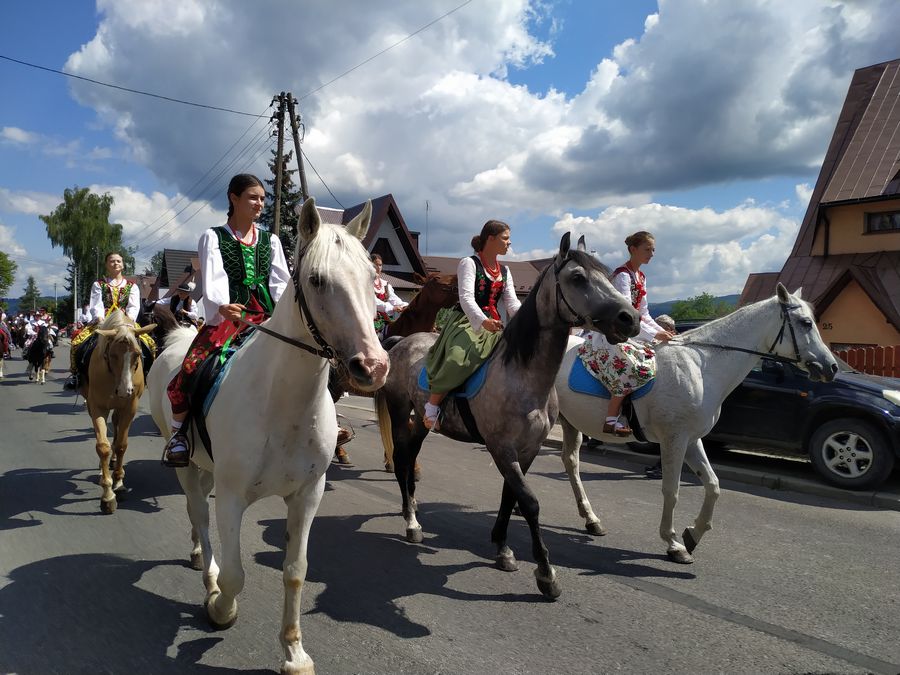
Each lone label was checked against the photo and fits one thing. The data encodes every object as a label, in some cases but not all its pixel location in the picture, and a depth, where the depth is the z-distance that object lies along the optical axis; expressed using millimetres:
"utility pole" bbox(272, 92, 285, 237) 20062
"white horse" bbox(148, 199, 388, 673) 2516
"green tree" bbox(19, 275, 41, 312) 111131
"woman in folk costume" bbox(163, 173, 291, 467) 3438
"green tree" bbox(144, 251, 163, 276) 105750
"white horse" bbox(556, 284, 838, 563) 5062
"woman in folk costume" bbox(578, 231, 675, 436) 5379
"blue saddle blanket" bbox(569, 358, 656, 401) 5674
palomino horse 6238
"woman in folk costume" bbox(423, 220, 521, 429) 4699
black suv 7188
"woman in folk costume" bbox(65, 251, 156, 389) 7421
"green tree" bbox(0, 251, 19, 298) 82419
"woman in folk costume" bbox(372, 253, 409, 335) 8094
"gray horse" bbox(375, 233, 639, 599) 3957
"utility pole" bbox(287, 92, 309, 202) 20094
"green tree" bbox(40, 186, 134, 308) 58500
